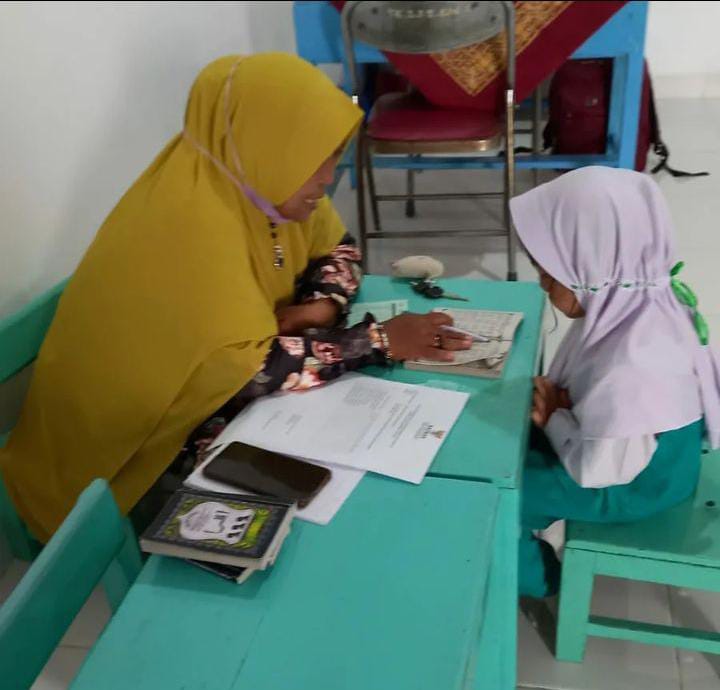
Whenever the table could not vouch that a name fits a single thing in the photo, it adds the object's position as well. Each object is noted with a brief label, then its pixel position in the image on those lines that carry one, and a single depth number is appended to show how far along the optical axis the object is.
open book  1.24
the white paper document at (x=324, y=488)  0.93
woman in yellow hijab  1.24
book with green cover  0.83
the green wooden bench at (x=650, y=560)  1.16
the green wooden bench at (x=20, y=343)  1.37
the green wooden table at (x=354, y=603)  0.74
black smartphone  0.96
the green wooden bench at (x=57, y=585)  0.78
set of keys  1.49
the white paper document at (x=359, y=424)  1.03
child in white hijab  1.08
